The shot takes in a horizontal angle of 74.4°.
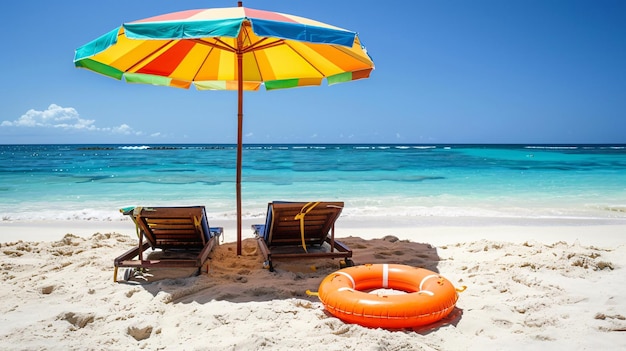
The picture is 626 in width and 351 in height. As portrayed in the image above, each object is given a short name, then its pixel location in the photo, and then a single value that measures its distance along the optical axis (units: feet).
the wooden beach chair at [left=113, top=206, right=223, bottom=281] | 12.50
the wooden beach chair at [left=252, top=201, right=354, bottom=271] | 13.42
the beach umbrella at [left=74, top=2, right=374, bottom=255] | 10.08
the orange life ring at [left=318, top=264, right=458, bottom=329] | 9.18
